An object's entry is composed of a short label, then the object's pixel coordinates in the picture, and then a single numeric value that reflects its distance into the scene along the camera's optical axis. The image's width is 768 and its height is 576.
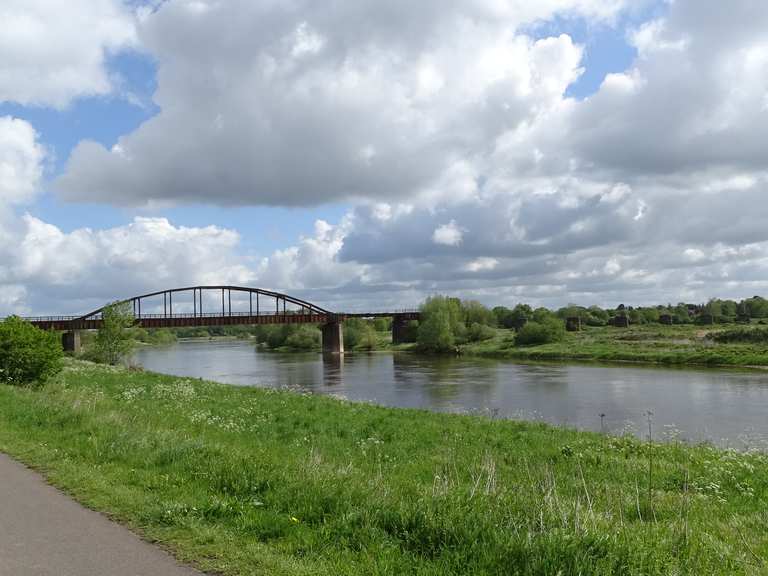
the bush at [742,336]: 65.12
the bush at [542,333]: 83.75
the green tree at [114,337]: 53.78
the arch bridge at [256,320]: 83.19
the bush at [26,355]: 22.92
